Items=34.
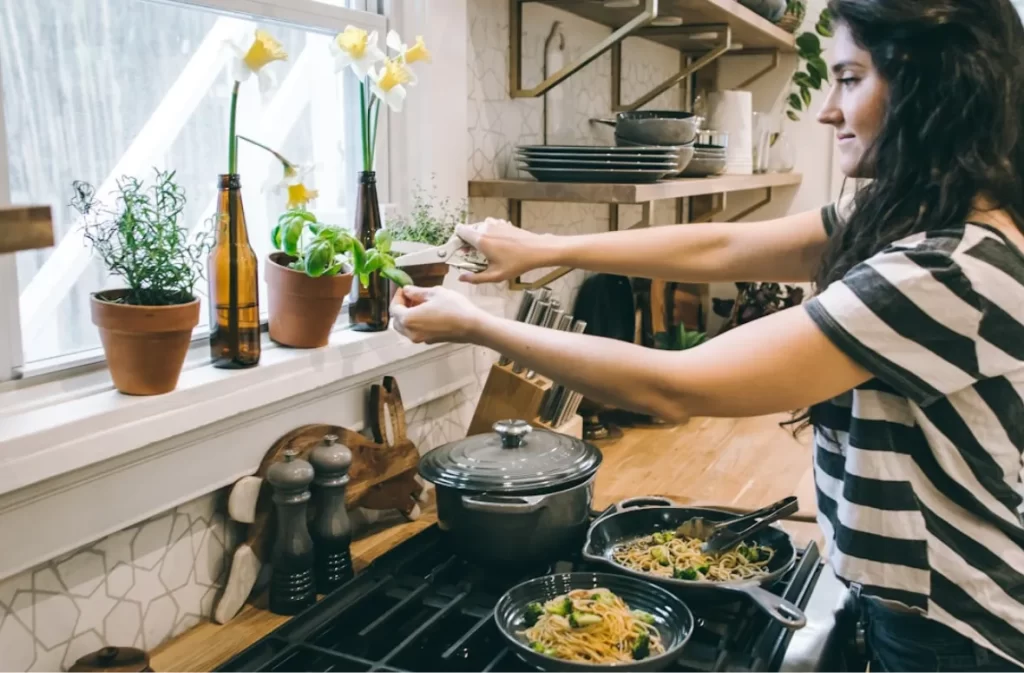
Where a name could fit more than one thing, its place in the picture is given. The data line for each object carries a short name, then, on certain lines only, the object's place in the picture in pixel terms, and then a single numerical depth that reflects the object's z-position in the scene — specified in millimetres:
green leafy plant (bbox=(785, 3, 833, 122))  3023
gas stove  1067
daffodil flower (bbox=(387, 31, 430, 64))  1405
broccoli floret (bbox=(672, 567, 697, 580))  1241
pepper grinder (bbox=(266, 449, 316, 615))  1226
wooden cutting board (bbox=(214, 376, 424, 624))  1252
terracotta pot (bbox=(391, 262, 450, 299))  1497
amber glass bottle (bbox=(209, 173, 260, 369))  1223
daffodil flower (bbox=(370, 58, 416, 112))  1383
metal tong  1305
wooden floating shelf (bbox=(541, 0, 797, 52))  2068
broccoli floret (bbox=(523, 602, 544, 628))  1139
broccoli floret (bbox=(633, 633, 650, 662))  1049
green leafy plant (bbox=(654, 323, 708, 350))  2463
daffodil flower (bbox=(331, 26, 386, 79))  1331
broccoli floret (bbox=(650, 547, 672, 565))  1305
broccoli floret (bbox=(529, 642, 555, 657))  1051
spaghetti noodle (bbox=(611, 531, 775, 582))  1267
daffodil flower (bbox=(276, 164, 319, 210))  1345
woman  896
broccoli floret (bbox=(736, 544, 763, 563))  1323
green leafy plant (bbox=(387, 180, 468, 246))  1499
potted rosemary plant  1069
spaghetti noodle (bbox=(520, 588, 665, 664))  1052
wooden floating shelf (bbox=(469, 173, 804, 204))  1737
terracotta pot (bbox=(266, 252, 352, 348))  1332
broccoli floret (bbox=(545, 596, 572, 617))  1121
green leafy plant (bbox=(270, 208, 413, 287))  1300
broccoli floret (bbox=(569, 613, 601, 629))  1089
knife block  1663
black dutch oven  1248
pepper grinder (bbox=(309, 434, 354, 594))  1278
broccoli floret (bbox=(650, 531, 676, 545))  1373
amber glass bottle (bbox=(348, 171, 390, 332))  1477
